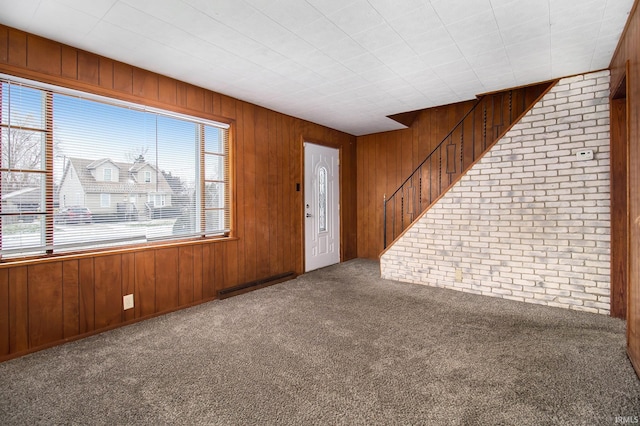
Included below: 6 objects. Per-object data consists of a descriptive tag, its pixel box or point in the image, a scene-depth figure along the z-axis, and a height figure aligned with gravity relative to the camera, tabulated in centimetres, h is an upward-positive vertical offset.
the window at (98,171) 247 +39
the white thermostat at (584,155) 329 +57
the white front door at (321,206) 521 +10
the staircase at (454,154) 444 +91
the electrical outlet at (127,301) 303 -86
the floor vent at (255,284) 388 -97
